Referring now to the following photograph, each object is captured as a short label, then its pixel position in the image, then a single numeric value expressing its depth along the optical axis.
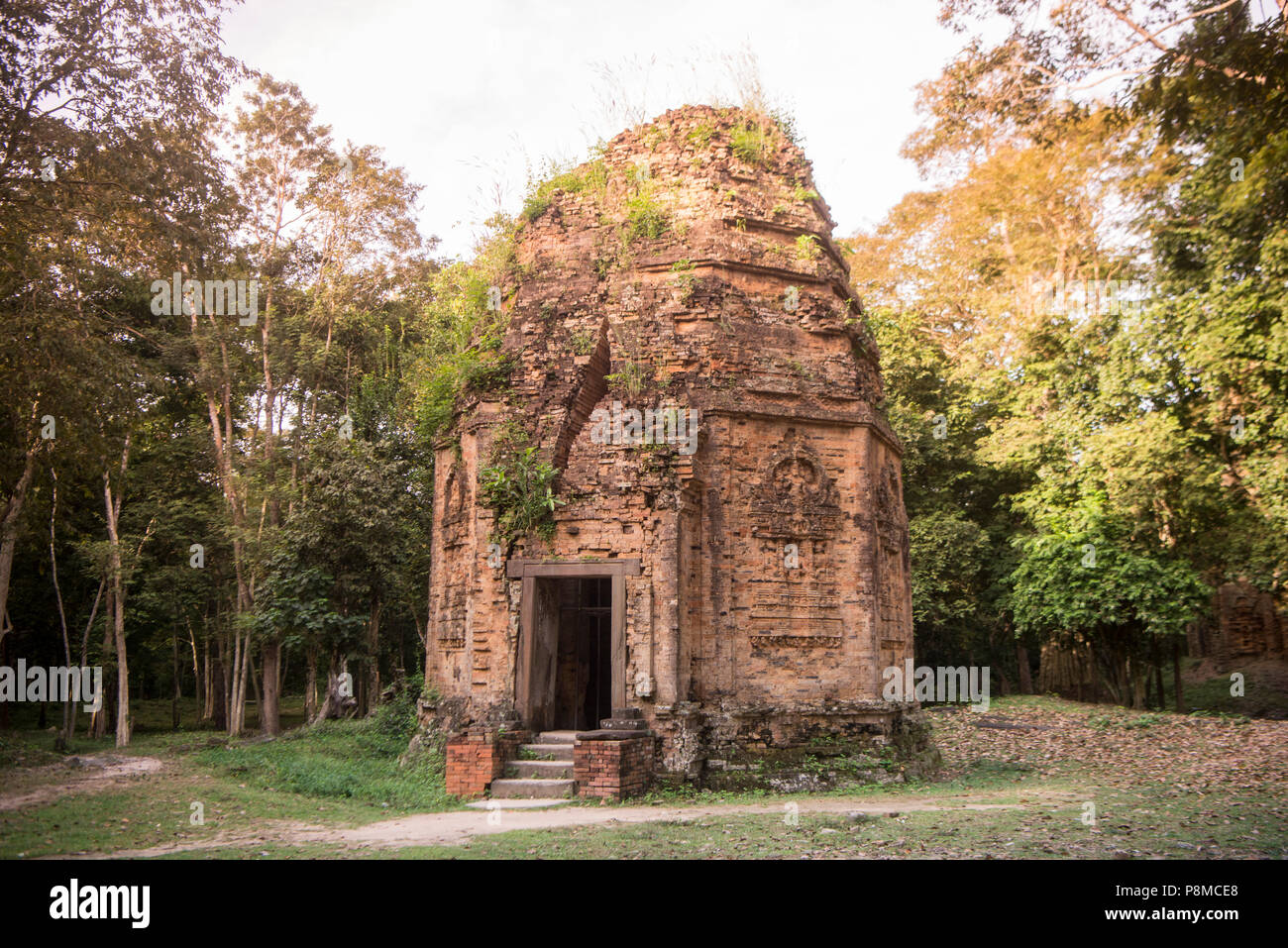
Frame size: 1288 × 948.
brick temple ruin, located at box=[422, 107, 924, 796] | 11.87
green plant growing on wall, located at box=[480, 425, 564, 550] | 12.57
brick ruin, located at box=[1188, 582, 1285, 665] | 21.61
